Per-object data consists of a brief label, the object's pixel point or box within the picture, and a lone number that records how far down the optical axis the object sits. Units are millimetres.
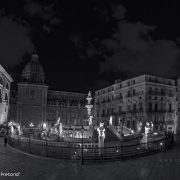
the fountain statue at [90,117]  35869
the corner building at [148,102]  58156
